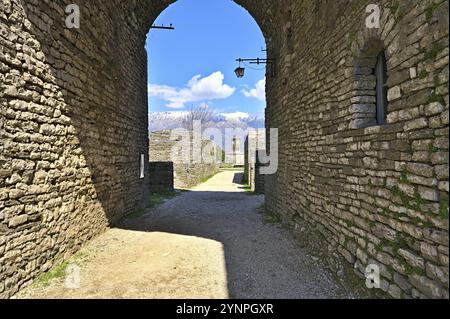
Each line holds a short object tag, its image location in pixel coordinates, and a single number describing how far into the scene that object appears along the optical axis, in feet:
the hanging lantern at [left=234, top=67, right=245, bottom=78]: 31.36
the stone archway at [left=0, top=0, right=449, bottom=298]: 8.08
